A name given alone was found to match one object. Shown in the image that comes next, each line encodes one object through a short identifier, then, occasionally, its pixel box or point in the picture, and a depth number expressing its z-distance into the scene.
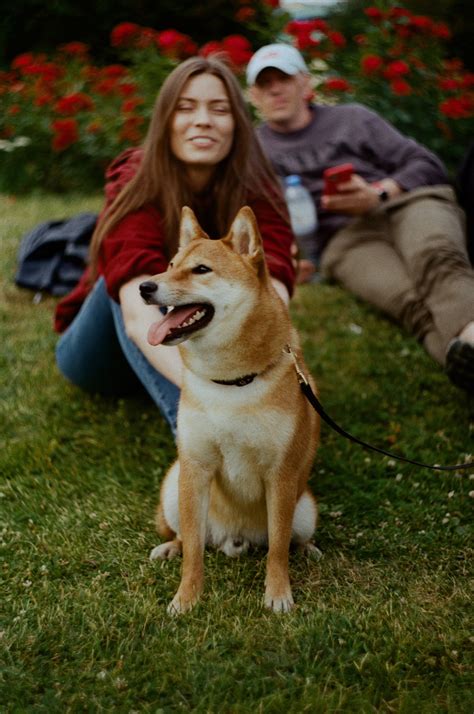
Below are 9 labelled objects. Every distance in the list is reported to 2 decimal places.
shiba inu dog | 2.12
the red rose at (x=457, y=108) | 5.94
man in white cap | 3.94
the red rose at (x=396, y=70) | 5.97
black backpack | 4.81
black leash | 2.31
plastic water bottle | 4.85
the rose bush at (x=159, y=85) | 6.24
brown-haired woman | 2.92
